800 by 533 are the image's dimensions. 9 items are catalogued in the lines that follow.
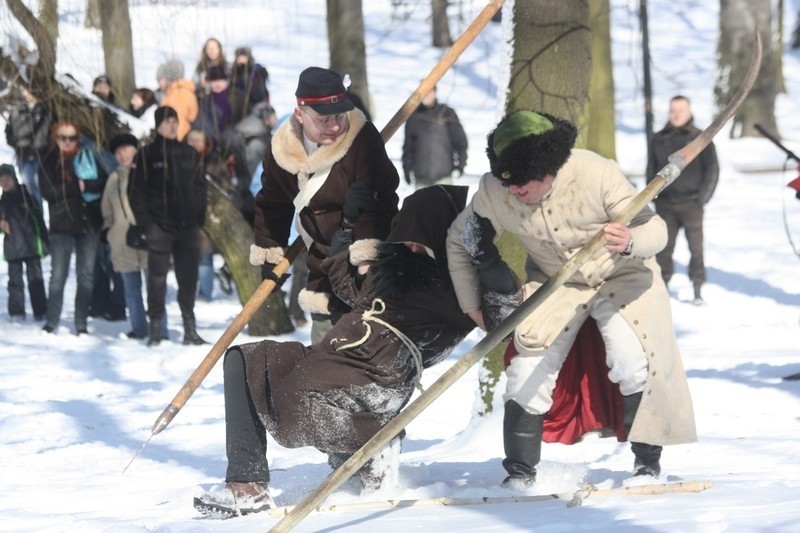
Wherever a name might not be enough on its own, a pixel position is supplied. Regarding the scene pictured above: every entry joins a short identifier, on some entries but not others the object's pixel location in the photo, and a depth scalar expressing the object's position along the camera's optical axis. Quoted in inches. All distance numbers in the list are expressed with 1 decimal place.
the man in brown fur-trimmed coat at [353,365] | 374.3
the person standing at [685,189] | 860.6
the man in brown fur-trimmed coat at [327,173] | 391.2
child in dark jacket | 835.4
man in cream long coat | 351.9
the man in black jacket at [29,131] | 726.5
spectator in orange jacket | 858.1
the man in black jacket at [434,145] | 1014.4
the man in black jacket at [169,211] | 759.7
